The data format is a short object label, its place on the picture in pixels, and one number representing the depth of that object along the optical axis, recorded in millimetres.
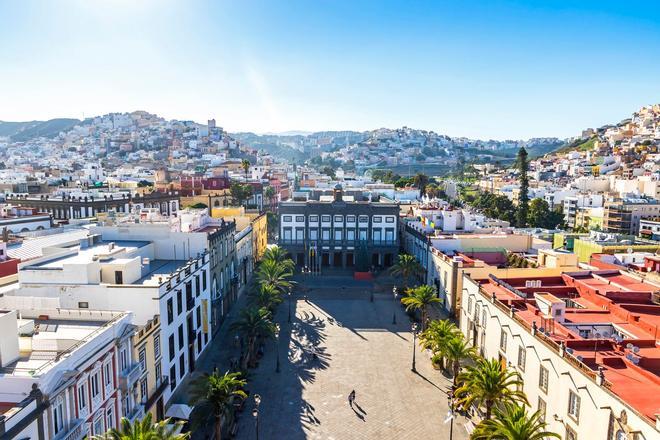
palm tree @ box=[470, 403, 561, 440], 19016
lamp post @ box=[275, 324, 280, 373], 33750
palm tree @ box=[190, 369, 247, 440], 23625
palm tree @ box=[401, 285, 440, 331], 39438
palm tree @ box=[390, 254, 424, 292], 50969
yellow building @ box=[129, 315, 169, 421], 23500
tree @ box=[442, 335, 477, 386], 29938
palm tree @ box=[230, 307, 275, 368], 33875
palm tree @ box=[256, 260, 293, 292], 45219
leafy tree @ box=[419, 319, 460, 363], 31359
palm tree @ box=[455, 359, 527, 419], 23391
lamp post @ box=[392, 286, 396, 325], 44722
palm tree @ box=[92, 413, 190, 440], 15852
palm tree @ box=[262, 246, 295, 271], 52197
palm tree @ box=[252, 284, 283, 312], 39875
